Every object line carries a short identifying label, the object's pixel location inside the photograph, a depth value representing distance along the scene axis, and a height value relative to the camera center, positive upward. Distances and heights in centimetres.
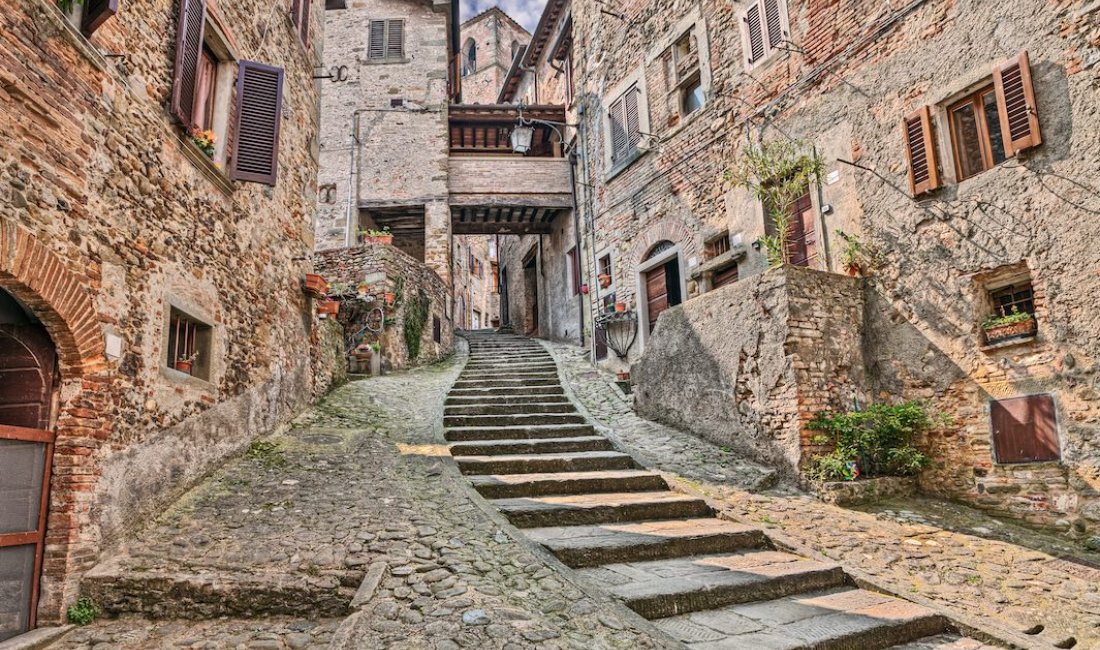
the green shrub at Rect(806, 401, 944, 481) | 637 -31
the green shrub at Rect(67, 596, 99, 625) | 391 -107
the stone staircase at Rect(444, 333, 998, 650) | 374 -101
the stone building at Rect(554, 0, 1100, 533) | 585 +201
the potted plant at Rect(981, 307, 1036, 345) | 609 +76
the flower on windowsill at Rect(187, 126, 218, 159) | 569 +261
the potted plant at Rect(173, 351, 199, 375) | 550 +59
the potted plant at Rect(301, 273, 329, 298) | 840 +188
